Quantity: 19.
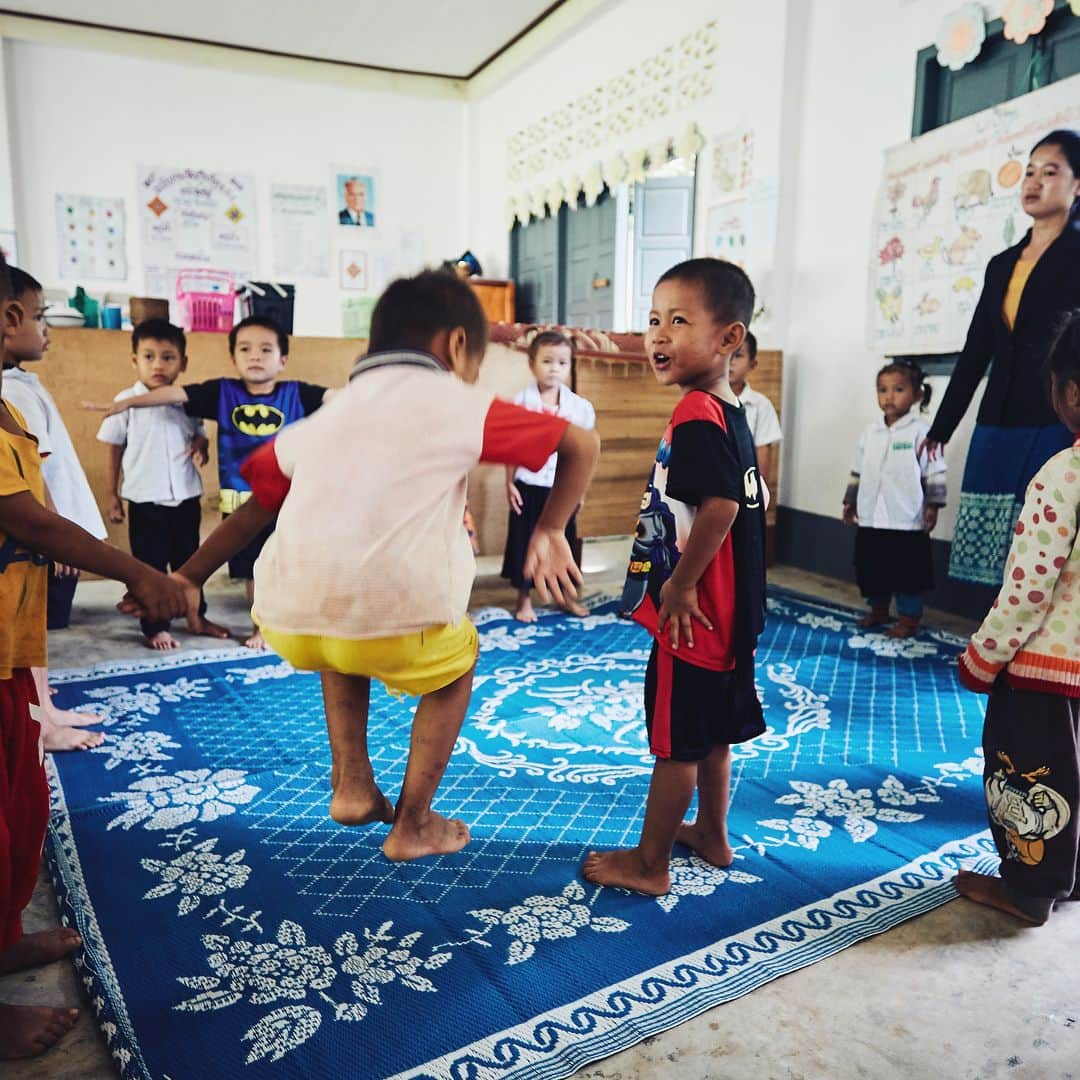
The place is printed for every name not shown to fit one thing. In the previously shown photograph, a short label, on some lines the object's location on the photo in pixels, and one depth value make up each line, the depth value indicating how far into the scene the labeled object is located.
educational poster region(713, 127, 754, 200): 4.75
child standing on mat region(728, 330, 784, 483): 3.92
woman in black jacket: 2.51
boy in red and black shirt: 1.39
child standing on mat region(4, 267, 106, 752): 2.13
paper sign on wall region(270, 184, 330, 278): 7.42
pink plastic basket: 6.18
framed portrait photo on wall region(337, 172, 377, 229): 7.61
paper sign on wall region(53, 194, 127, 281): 6.79
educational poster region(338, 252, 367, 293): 7.69
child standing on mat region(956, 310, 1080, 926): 1.39
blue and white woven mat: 1.22
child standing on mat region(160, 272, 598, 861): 1.11
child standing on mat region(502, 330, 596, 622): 3.40
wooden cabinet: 7.32
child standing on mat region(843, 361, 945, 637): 3.31
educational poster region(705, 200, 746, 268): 4.82
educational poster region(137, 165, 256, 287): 7.04
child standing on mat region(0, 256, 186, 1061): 1.21
